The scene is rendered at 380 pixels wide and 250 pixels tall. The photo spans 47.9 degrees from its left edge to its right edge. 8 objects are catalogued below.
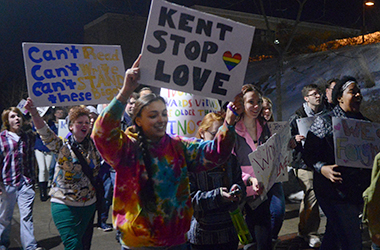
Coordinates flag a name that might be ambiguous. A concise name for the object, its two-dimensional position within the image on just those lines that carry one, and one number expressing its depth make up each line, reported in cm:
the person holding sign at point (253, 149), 425
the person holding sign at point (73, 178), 412
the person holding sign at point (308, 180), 582
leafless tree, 862
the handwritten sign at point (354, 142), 390
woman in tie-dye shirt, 262
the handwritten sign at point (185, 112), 537
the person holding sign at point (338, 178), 386
